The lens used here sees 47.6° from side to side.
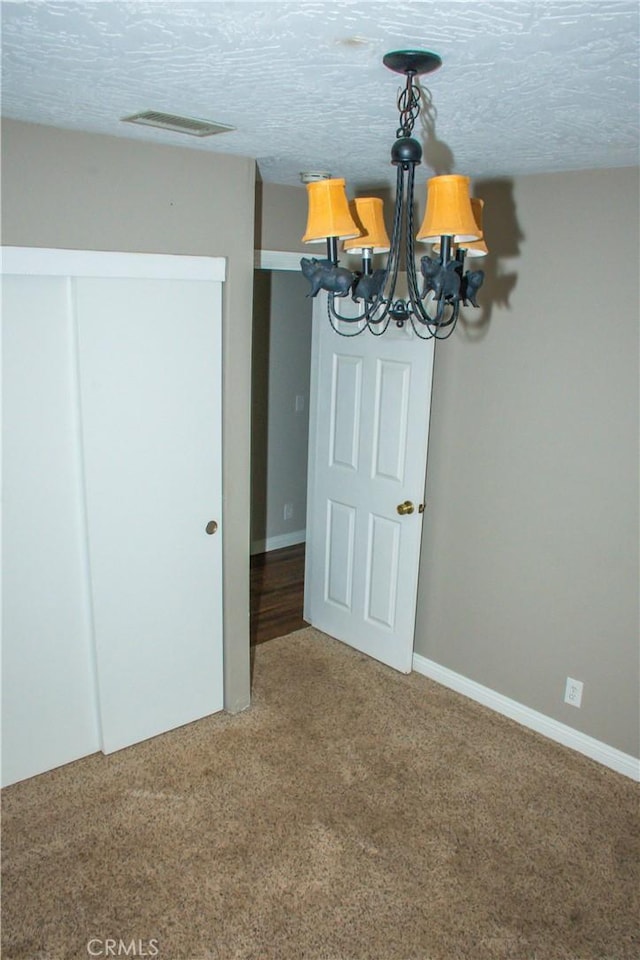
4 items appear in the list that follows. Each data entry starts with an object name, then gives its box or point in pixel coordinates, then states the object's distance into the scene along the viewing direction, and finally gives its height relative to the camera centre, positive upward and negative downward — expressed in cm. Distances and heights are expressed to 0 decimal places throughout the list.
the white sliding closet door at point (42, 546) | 262 -93
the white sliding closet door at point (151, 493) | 277 -76
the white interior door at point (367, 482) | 357 -88
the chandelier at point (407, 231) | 172 +21
